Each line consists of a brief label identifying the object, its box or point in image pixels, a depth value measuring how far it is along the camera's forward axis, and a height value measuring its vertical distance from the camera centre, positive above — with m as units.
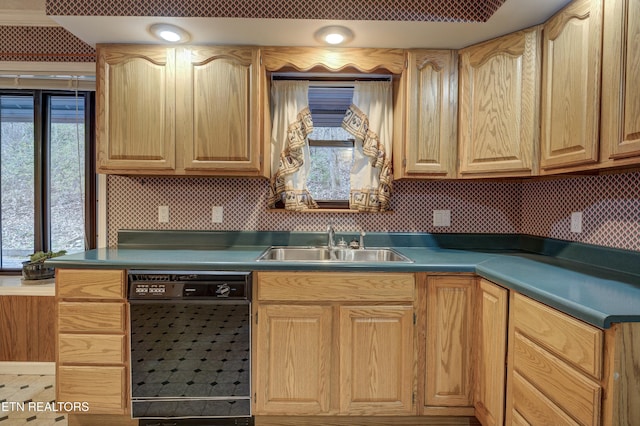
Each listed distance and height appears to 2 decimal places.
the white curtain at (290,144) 2.26 +0.40
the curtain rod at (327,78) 2.28 +0.84
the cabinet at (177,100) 1.96 +0.58
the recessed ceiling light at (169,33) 1.81 +0.91
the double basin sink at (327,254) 2.19 -0.31
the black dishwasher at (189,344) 1.67 -0.68
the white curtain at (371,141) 2.25 +0.42
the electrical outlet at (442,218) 2.31 -0.08
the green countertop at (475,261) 1.16 -0.28
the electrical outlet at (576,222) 1.83 -0.07
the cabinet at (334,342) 1.69 -0.67
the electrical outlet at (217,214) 2.29 -0.07
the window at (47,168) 2.49 +0.24
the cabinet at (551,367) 1.02 -0.53
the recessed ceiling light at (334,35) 1.82 +0.92
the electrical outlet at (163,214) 2.29 -0.07
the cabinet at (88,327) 1.68 -0.60
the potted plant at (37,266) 2.32 -0.43
